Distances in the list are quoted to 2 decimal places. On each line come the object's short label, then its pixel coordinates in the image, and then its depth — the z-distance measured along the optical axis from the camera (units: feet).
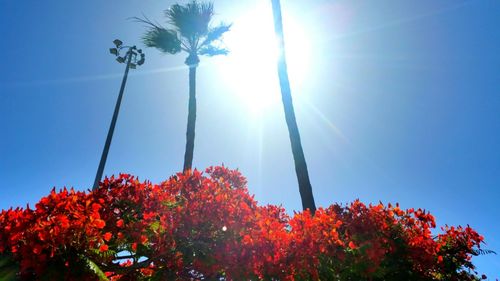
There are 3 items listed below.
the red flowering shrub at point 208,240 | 13.37
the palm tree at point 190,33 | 51.85
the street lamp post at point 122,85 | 51.85
